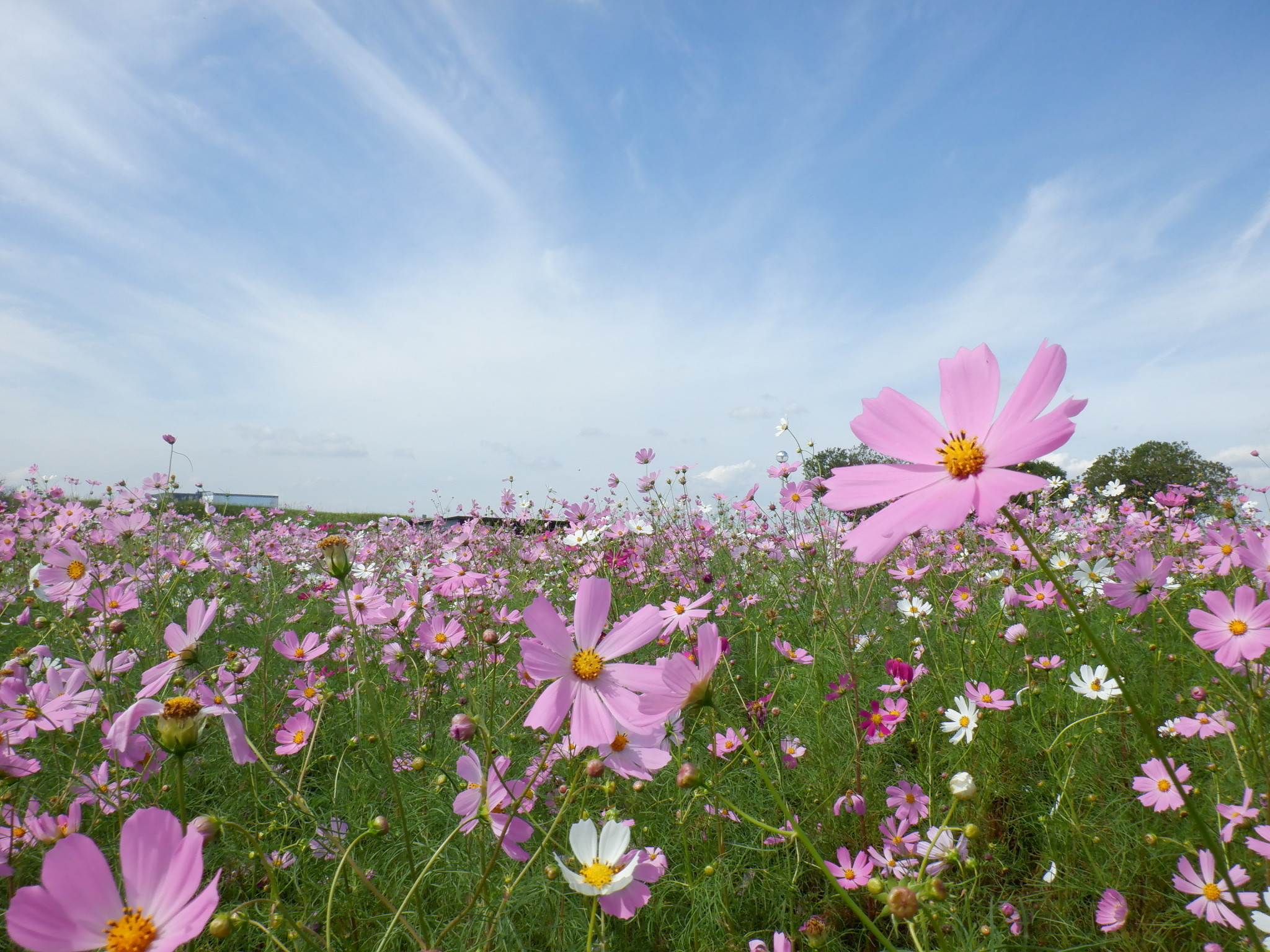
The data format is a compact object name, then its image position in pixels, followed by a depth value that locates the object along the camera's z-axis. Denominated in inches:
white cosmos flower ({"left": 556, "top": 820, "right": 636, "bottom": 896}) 30.6
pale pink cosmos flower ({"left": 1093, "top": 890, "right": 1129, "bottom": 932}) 41.6
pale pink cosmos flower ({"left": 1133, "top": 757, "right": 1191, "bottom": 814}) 46.4
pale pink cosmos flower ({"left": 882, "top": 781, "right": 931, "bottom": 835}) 50.4
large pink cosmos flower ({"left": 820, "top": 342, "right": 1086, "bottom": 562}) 17.7
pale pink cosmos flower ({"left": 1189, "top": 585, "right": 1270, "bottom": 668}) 36.6
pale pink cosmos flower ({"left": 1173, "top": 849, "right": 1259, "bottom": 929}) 39.0
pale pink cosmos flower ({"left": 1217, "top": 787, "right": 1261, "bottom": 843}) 40.8
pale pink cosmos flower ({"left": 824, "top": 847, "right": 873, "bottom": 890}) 44.2
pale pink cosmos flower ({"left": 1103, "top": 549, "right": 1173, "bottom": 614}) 48.2
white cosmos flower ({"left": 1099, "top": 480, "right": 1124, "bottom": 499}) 175.8
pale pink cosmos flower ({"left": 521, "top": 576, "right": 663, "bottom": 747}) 26.7
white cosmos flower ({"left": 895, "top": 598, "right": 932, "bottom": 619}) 82.7
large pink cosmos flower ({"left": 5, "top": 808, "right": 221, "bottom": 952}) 18.1
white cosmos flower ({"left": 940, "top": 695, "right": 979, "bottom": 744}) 55.1
